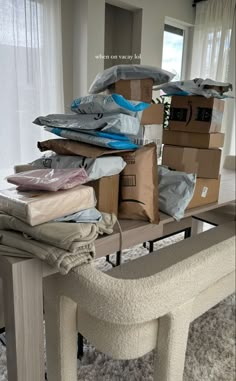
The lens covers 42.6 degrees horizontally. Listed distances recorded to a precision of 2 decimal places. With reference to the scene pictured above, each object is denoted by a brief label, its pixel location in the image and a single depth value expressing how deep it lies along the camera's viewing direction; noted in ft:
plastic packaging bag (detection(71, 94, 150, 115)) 3.35
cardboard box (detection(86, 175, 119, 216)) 3.34
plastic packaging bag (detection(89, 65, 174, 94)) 3.94
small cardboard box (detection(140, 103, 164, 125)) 4.18
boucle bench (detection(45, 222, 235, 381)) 2.26
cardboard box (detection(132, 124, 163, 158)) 3.85
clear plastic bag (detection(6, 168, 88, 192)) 2.68
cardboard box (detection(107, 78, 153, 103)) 4.00
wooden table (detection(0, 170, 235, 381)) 2.48
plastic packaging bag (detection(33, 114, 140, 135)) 3.24
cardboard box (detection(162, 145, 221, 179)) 4.73
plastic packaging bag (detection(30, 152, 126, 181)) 3.17
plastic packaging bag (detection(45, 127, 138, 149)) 3.22
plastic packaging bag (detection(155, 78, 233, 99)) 4.50
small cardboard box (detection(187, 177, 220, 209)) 4.56
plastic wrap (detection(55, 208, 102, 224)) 2.74
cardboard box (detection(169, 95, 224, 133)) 4.58
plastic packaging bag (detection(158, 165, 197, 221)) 3.97
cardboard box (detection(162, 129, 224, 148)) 4.72
